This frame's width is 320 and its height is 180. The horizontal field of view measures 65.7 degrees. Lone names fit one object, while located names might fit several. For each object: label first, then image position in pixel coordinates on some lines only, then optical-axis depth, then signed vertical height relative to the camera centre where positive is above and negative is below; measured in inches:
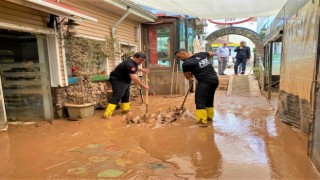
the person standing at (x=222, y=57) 515.8 +14.2
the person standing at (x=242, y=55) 471.8 +16.1
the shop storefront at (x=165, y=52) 352.8 +20.3
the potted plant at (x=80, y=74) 220.4 -5.1
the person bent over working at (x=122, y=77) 218.8 -8.9
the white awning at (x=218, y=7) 249.0 +62.5
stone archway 606.2 +73.5
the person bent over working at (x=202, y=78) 187.8 -10.4
